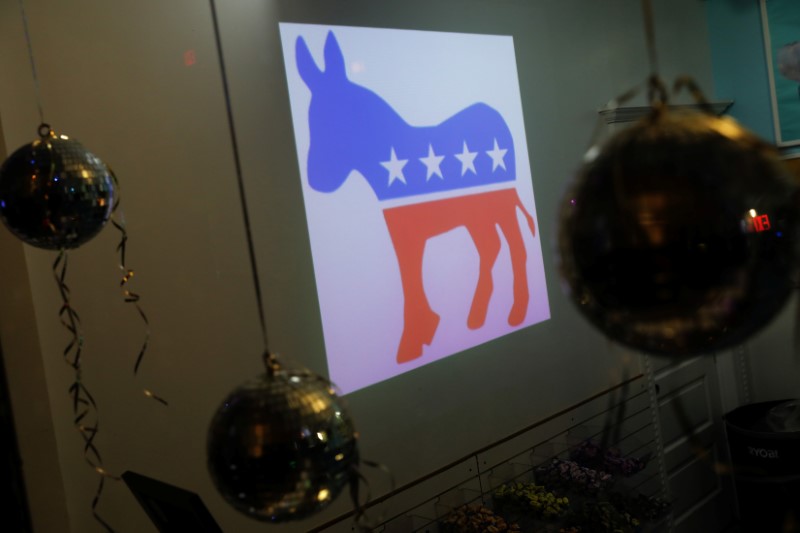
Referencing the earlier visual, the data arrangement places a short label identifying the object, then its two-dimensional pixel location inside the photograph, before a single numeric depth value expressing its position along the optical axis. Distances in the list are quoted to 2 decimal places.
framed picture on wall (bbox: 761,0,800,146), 4.20
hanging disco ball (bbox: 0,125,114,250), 1.31
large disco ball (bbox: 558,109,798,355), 0.68
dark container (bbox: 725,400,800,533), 3.59
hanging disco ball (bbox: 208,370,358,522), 1.01
